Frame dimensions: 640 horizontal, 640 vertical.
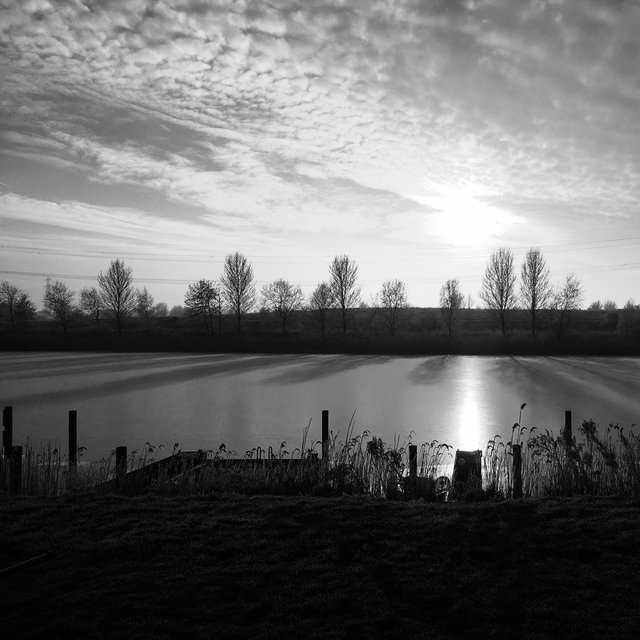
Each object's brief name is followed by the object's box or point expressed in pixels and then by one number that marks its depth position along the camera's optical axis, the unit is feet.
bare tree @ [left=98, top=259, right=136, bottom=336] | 194.59
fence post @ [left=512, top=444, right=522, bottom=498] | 21.03
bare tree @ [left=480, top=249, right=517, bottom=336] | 161.48
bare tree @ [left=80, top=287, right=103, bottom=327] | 219.82
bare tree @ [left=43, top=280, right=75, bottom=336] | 204.44
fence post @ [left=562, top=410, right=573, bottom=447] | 22.77
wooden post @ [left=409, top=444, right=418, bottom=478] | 21.33
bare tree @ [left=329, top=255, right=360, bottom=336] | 177.37
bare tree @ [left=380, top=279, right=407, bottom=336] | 179.61
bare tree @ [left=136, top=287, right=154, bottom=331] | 220.92
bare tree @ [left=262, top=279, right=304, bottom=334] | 180.65
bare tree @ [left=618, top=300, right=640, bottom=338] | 145.02
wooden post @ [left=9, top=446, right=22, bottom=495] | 22.47
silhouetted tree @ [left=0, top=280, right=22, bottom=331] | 225.80
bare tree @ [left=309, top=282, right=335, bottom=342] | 168.86
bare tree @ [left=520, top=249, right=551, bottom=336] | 160.56
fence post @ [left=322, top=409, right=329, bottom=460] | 23.95
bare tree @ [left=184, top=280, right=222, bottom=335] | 189.47
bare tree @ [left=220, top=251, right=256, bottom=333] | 186.39
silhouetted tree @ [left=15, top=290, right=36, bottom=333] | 218.59
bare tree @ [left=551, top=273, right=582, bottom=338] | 158.98
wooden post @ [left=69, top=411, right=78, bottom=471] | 26.27
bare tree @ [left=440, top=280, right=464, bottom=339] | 165.70
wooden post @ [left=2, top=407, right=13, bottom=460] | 25.98
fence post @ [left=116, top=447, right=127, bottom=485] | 22.52
